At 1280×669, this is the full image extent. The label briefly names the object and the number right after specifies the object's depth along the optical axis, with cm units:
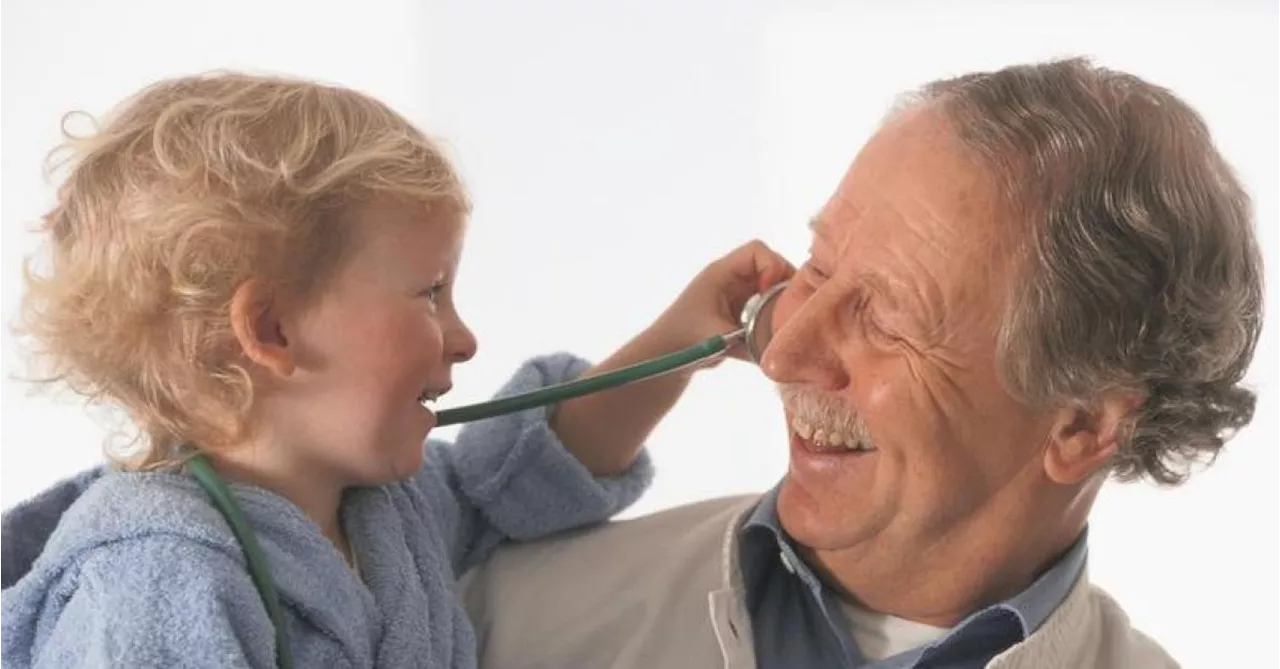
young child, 131
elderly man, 143
